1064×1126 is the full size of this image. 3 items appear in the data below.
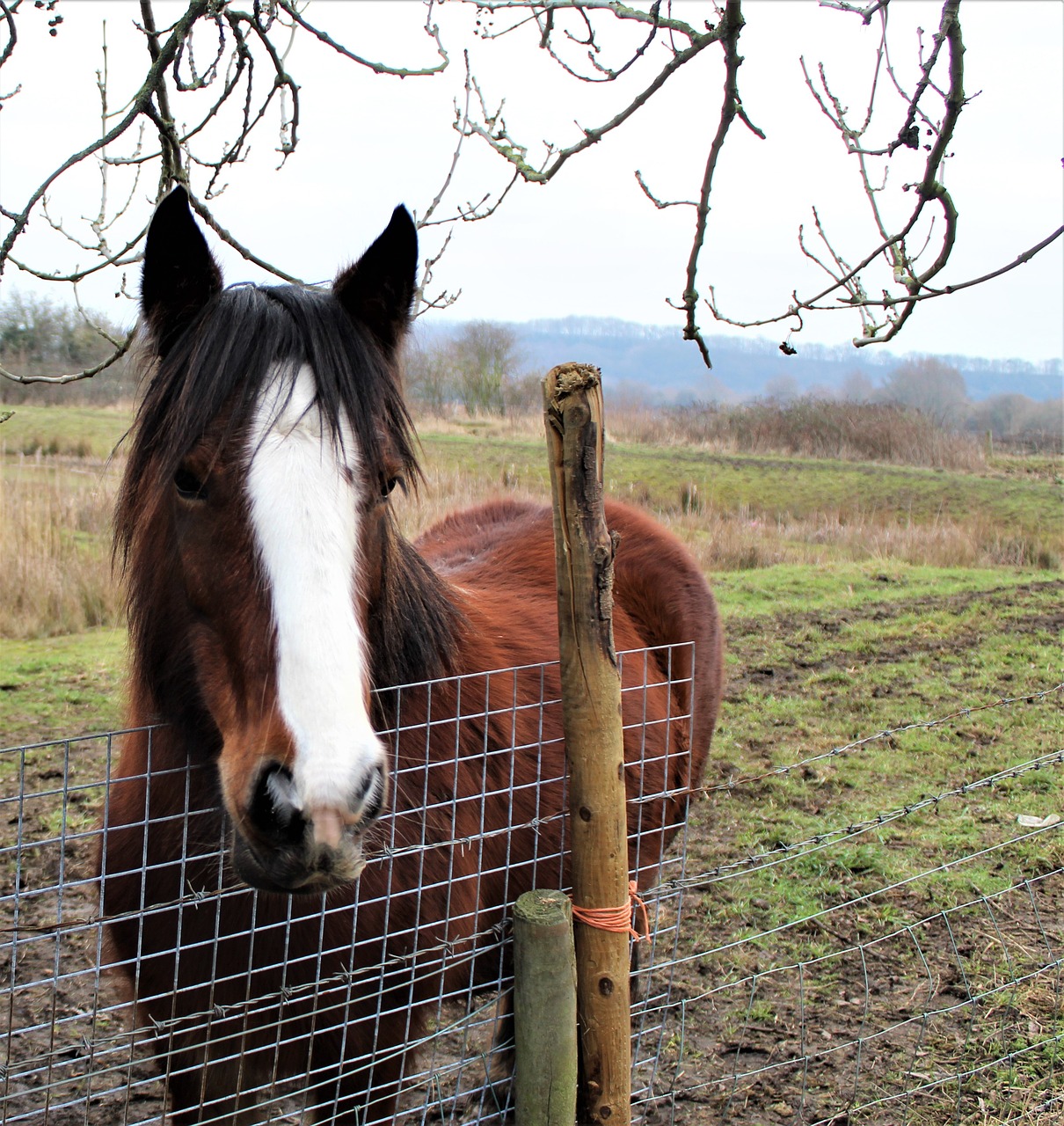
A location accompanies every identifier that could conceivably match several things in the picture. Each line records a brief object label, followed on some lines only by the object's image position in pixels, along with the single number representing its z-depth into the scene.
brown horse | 1.52
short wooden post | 1.93
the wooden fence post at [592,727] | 1.88
